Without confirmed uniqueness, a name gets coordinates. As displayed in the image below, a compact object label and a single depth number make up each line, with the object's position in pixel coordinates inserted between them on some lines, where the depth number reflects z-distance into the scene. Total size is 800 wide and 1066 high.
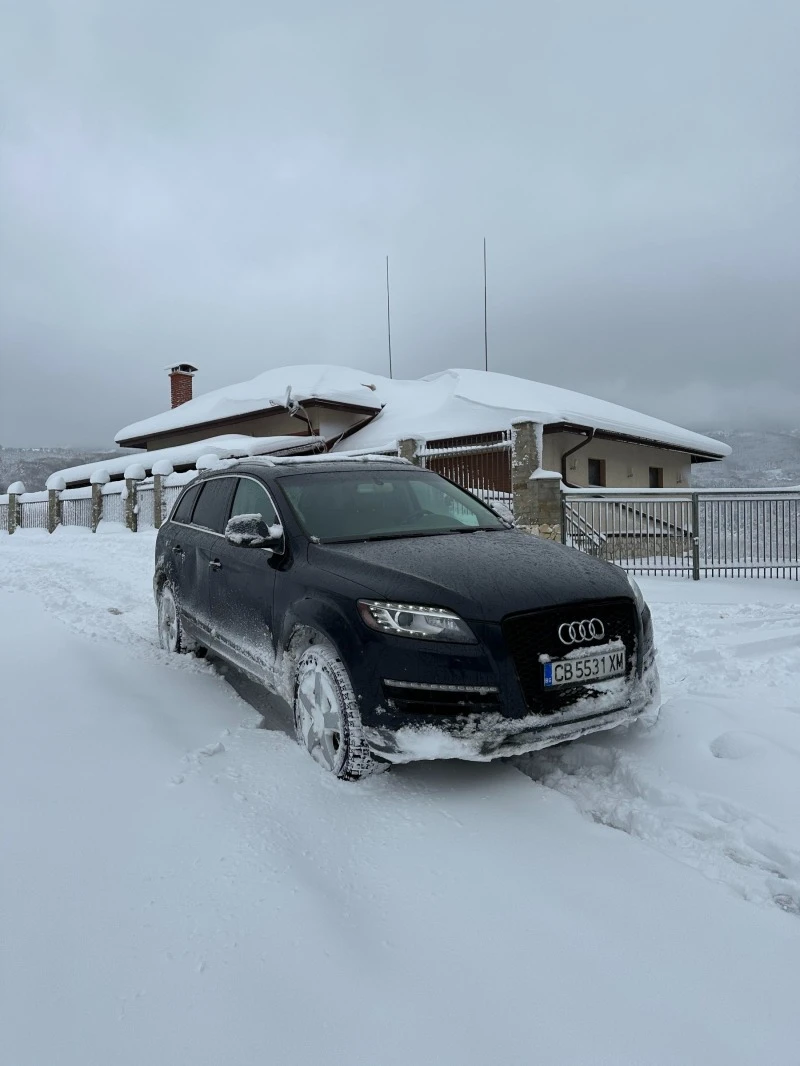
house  20.17
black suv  3.15
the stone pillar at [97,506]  22.55
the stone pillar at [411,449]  14.34
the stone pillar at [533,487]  12.24
